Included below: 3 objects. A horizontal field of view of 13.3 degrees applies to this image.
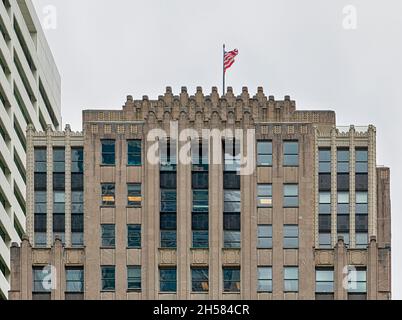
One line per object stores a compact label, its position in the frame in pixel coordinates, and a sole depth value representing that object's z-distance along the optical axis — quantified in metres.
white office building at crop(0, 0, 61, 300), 130.25
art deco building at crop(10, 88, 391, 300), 105.56
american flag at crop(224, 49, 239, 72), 113.94
